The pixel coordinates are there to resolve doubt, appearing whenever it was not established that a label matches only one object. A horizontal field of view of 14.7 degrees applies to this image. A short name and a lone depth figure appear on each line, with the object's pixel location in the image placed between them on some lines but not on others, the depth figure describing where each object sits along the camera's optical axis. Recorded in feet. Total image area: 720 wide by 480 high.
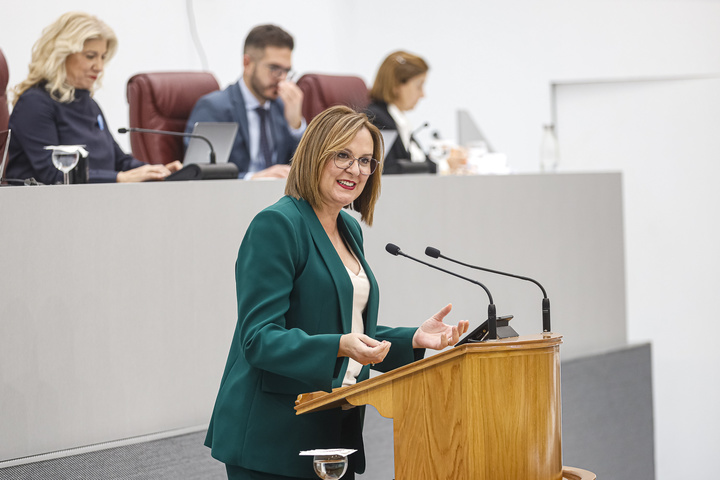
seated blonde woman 30.75
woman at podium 24.27
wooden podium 24.14
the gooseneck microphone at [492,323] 24.53
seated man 33.68
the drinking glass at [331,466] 24.06
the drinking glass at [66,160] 29.10
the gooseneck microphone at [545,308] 24.84
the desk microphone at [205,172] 29.68
